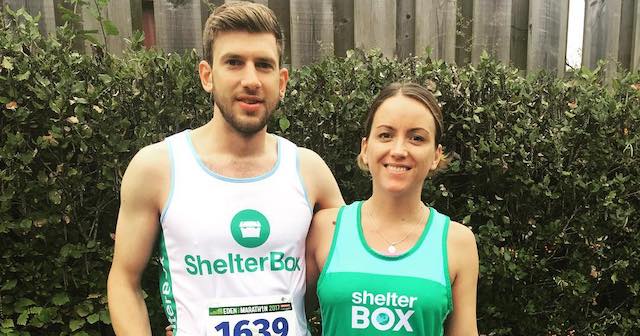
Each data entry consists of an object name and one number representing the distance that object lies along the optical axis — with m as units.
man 2.01
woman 1.95
